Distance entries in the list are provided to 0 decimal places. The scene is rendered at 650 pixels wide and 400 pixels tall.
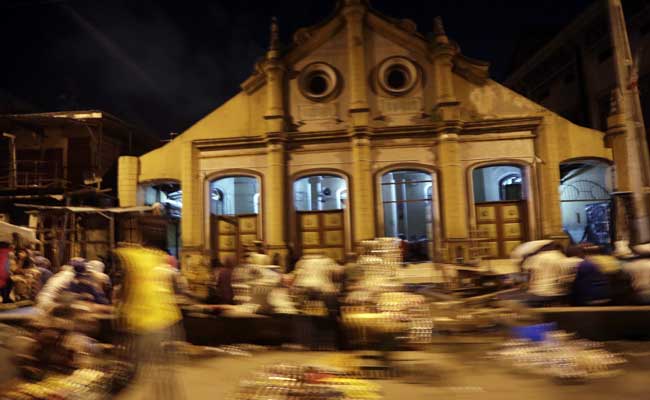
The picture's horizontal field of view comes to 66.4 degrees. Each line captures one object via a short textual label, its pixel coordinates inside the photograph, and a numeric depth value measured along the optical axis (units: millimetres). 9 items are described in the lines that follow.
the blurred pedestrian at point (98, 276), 7789
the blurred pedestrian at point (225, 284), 9484
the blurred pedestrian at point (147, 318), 4375
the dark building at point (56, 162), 20000
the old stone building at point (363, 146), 16188
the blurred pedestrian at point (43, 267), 12102
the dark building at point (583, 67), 17922
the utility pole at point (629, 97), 12172
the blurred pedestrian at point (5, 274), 12536
